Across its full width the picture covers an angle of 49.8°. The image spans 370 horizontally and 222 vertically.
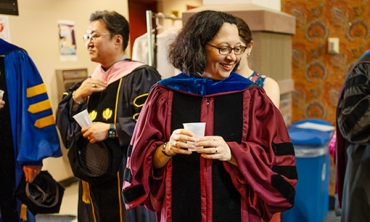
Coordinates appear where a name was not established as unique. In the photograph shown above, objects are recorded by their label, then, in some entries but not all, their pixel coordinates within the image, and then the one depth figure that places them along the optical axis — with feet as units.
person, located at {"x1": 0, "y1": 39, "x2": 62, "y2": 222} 7.04
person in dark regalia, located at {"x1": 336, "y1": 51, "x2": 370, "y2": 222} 6.77
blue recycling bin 9.79
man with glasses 6.79
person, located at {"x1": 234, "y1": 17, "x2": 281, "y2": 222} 6.59
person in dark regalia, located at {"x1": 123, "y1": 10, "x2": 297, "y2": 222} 4.45
